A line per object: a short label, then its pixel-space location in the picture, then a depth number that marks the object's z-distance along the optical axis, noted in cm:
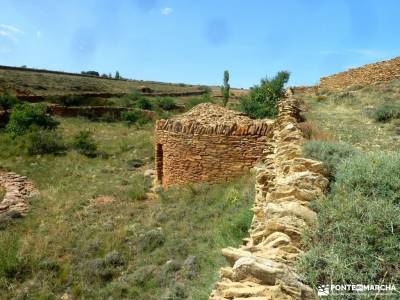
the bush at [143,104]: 2789
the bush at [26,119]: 1670
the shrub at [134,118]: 2188
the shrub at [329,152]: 391
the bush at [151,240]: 640
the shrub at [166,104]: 2934
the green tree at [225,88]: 3241
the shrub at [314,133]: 610
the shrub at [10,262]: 585
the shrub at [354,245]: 224
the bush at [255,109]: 1611
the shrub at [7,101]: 2194
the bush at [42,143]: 1448
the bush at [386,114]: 869
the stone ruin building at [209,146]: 855
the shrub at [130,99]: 2967
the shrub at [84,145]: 1463
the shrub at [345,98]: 1258
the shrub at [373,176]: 296
